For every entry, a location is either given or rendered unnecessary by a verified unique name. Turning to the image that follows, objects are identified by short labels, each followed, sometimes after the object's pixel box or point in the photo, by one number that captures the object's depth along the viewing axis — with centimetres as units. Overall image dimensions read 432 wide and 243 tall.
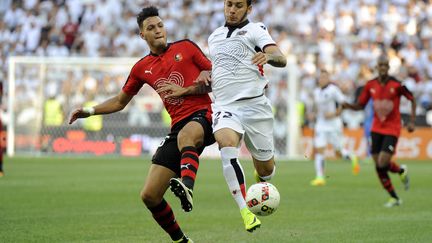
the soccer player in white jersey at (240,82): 1891
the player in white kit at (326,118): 4159
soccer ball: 1823
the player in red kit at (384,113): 3030
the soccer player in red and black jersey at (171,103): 1836
